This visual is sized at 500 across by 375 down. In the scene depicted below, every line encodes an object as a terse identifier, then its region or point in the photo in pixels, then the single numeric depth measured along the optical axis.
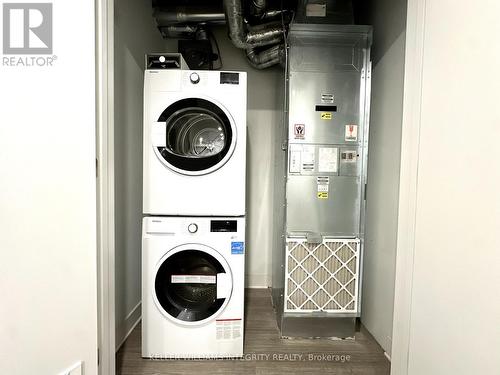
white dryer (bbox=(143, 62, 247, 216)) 1.59
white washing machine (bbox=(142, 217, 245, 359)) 1.59
